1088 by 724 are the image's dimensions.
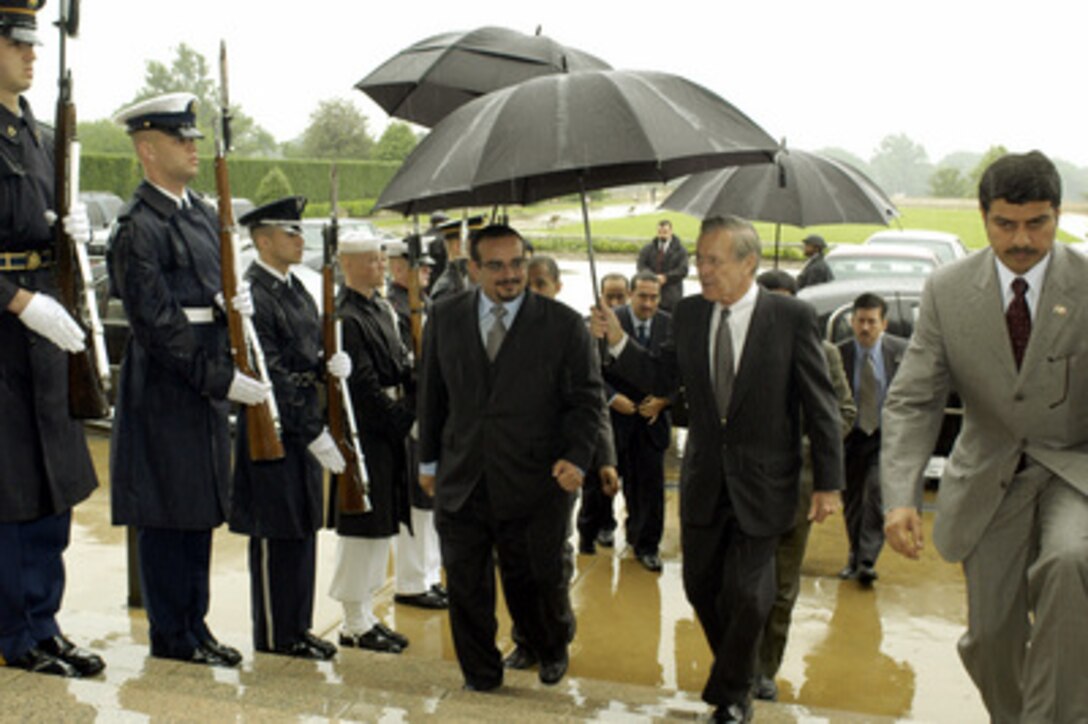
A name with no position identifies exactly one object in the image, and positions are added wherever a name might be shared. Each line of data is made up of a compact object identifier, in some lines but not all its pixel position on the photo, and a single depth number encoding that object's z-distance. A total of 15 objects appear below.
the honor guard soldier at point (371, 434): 5.81
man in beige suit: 3.74
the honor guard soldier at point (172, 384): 4.71
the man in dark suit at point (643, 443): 7.52
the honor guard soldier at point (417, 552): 6.55
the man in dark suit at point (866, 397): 7.37
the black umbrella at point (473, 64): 6.52
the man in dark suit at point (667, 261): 17.44
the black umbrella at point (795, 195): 8.07
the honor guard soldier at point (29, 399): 4.38
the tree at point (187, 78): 104.99
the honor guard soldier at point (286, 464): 5.25
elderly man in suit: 4.70
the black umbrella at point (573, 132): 4.66
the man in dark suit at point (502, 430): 5.02
